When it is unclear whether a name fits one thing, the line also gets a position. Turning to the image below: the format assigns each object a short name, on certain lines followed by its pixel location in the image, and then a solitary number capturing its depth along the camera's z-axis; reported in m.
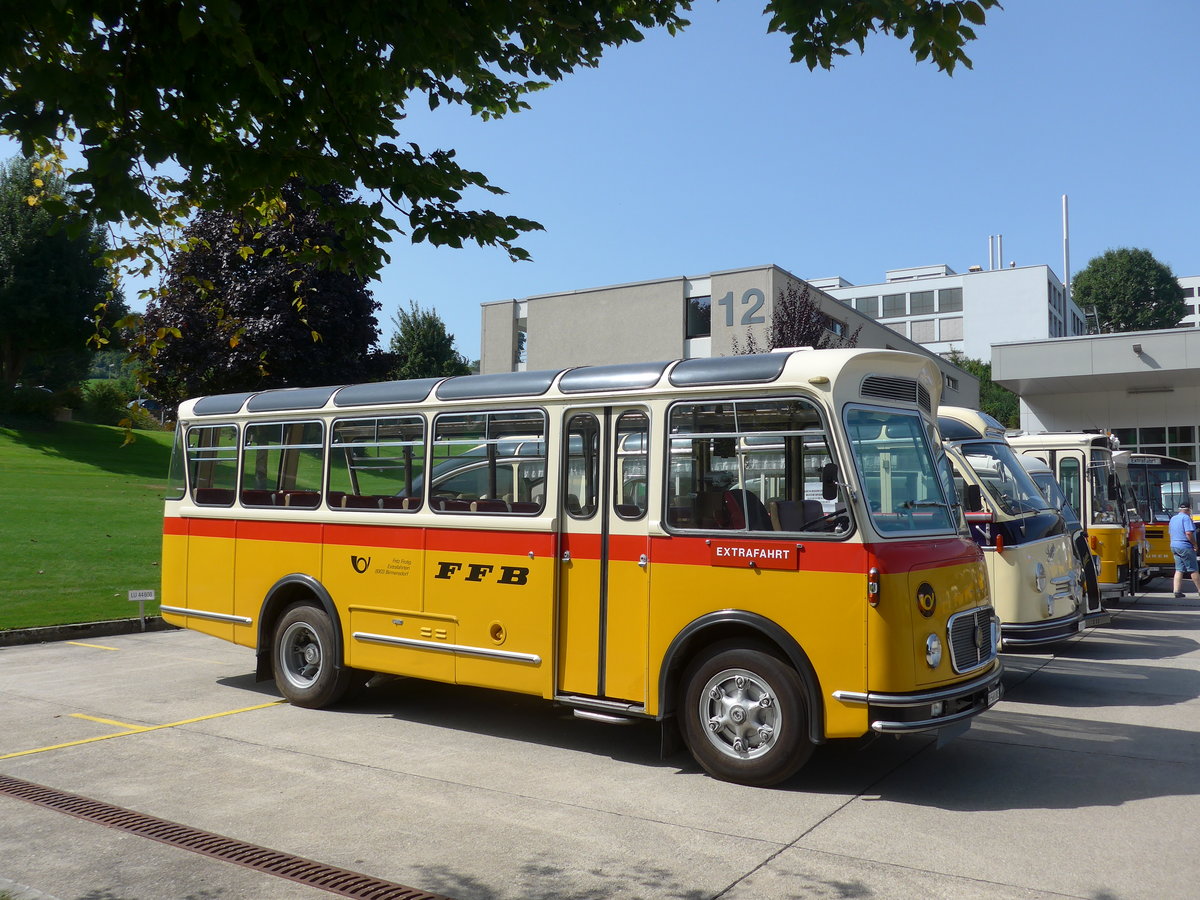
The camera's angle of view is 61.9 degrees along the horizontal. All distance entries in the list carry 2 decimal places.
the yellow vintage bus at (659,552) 6.35
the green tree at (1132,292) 79.94
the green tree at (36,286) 38.19
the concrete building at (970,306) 81.19
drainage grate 4.84
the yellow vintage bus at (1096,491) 15.70
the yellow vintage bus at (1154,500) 20.33
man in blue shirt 18.02
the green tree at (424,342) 55.62
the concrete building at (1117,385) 30.89
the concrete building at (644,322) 38.31
